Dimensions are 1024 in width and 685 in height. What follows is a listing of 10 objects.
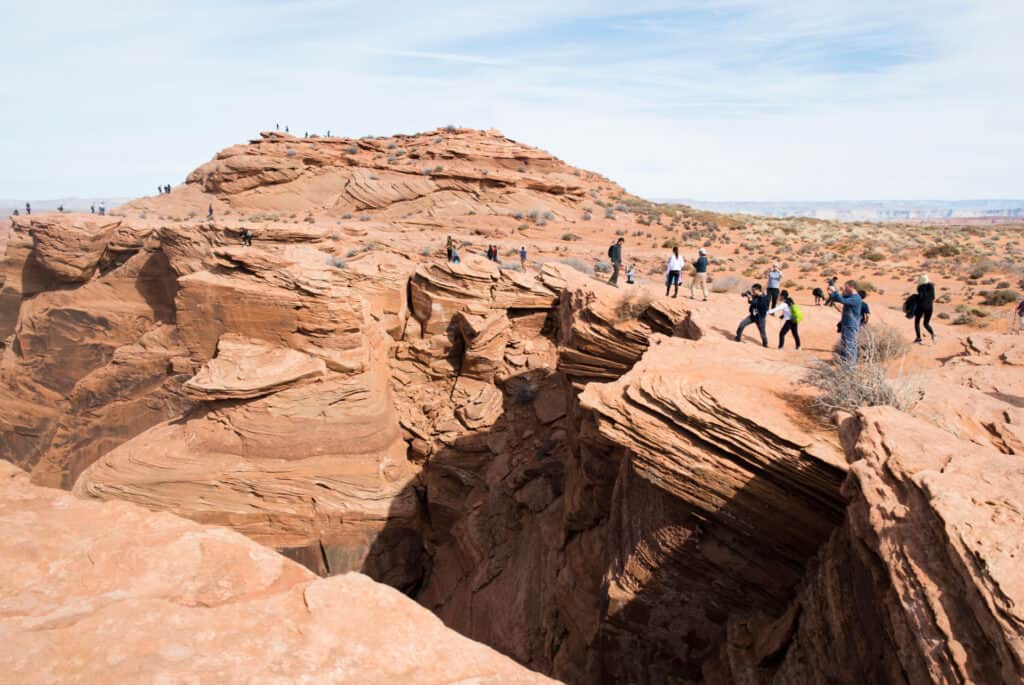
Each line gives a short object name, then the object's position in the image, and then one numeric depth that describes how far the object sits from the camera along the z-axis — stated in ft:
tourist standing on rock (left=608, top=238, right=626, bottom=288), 51.65
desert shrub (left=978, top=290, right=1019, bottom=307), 54.44
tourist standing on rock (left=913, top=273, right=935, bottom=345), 33.27
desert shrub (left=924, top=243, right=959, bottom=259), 91.56
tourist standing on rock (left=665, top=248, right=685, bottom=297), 43.45
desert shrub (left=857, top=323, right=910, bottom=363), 26.21
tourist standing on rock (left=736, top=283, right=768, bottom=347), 31.55
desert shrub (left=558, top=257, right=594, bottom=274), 69.72
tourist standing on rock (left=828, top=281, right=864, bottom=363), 26.48
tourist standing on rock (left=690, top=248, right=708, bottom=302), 41.19
